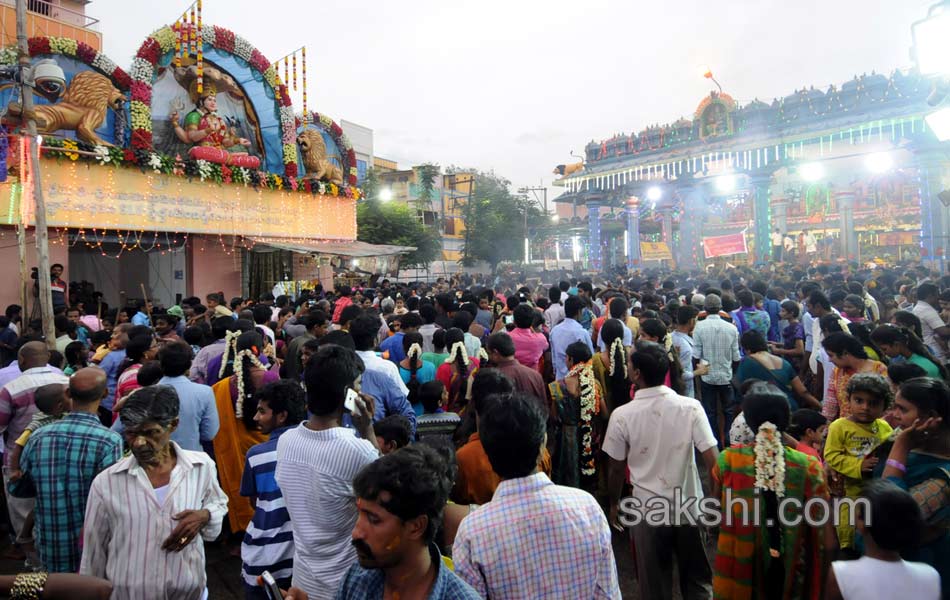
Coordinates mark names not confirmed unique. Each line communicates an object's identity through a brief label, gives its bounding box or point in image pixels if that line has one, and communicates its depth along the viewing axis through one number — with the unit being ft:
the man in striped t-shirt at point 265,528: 8.78
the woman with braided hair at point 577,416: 14.61
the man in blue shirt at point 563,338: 19.24
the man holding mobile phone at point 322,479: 7.67
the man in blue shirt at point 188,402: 12.55
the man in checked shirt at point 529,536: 6.06
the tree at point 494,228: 114.11
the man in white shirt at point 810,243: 102.14
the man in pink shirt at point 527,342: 19.07
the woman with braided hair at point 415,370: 16.14
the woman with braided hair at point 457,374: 15.33
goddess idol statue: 49.11
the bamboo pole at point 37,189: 25.18
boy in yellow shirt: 9.97
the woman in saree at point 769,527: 8.44
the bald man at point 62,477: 9.11
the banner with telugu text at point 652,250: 94.99
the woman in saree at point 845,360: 13.15
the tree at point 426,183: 127.75
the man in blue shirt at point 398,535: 5.27
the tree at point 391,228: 89.40
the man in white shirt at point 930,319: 19.81
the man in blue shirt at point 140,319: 26.94
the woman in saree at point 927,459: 8.08
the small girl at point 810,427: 10.98
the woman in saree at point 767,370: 15.75
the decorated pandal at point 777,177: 71.10
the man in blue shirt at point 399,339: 18.56
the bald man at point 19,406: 13.65
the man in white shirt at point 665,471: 10.23
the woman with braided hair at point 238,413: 13.93
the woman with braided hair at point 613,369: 15.70
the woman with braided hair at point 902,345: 13.80
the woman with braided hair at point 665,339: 13.92
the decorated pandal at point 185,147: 40.86
